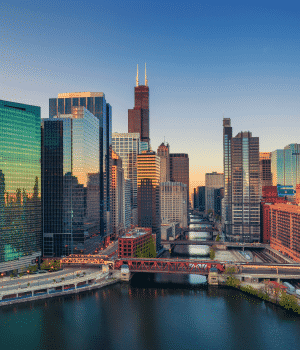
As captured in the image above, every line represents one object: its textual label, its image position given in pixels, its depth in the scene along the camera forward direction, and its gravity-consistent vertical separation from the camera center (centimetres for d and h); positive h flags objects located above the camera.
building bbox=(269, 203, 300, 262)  17175 -2119
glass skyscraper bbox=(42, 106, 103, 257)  17400 +307
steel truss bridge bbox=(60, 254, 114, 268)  15788 -3009
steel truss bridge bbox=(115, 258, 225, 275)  14538 -3181
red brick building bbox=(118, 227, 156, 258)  16384 -2469
